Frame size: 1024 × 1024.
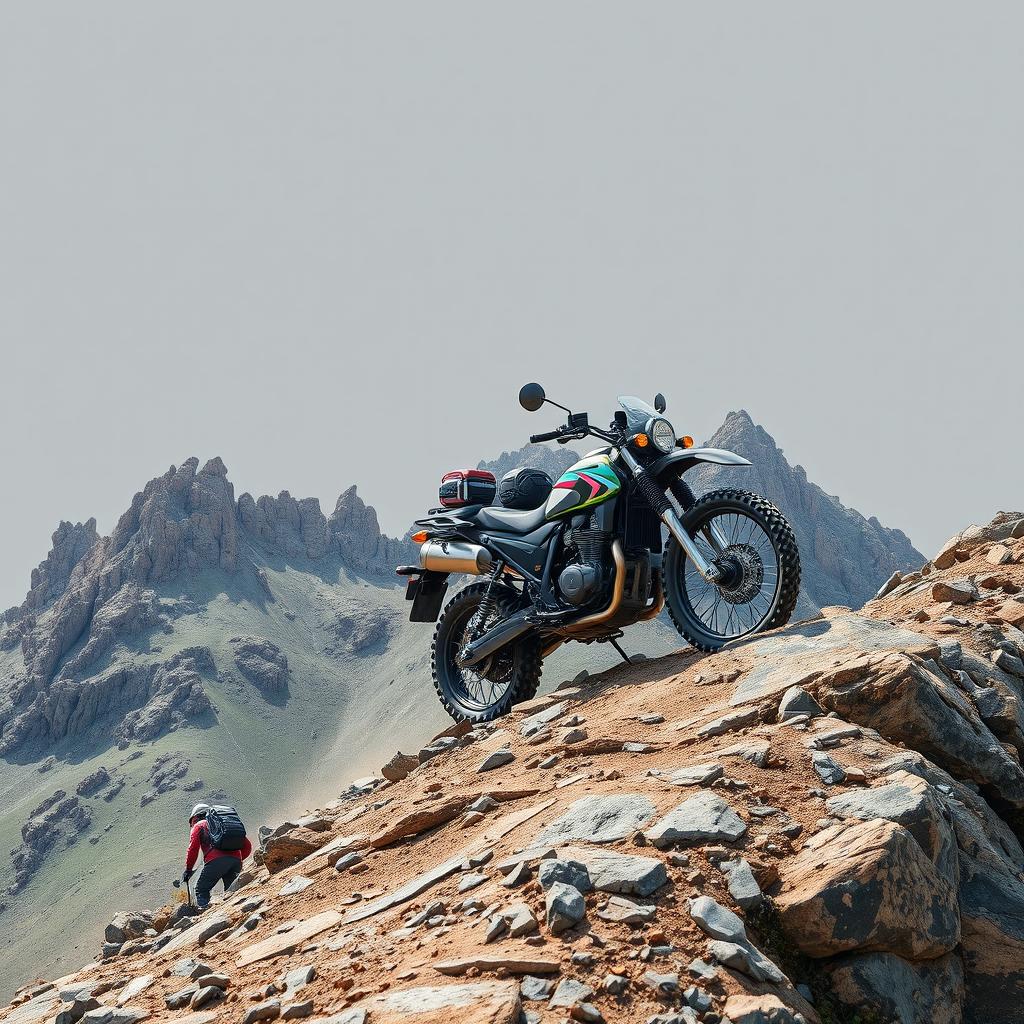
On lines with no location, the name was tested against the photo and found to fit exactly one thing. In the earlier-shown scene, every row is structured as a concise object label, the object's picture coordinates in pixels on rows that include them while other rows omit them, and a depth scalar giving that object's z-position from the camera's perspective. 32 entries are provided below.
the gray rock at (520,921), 5.17
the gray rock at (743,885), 5.48
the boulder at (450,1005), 4.41
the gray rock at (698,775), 6.72
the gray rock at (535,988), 4.61
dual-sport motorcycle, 10.60
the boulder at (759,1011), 4.55
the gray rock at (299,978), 5.47
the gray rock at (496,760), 9.12
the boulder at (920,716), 7.67
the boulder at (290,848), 9.40
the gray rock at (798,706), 7.82
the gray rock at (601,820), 6.24
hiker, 12.30
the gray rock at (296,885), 7.81
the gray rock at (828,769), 6.74
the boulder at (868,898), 5.52
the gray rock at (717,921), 5.08
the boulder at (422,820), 7.99
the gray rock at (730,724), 7.97
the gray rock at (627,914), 5.13
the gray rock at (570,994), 4.52
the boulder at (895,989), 5.42
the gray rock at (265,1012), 5.26
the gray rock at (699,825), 5.95
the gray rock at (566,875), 5.46
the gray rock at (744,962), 4.91
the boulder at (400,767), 11.38
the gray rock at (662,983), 4.66
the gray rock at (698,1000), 4.59
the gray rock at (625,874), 5.40
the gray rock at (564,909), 5.11
